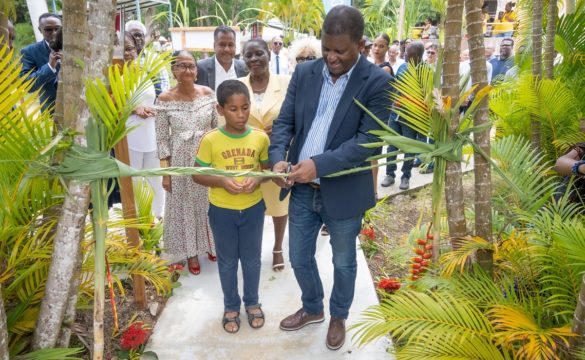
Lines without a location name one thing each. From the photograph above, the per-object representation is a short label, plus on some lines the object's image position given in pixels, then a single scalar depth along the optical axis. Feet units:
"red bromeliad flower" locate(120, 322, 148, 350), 8.10
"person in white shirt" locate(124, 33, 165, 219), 12.83
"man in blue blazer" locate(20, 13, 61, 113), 12.75
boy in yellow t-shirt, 8.25
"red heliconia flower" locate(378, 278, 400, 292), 9.93
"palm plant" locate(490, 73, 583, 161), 12.41
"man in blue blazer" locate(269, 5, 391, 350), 7.12
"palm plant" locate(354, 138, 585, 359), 6.39
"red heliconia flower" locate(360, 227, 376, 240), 13.15
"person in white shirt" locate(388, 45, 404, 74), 27.48
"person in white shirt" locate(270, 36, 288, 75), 26.75
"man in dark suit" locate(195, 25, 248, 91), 12.59
